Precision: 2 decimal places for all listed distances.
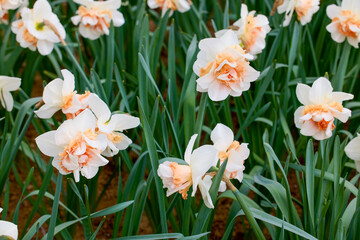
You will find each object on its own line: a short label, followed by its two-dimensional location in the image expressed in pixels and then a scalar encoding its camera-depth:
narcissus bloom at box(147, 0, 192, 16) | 1.73
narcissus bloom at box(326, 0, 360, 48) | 1.57
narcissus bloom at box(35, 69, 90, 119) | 1.33
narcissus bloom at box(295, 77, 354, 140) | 1.36
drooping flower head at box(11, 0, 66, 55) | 1.55
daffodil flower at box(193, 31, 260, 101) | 1.31
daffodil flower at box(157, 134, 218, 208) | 1.23
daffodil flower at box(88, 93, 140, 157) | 1.30
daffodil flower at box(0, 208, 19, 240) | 1.22
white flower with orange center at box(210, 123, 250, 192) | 1.28
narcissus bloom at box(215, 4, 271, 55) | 1.52
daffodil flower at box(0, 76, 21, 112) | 1.49
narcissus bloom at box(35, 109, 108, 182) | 1.25
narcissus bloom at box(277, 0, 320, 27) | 1.61
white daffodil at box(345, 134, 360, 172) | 1.37
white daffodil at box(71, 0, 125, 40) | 1.64
